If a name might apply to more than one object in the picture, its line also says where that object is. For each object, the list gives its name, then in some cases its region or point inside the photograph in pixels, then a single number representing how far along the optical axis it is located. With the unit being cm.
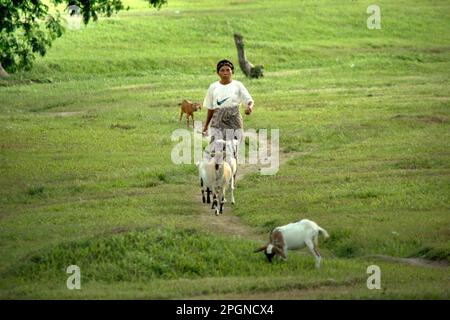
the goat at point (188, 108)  3325
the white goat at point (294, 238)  1545
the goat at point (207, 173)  1988
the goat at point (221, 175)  1975
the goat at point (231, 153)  2019
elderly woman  2061
